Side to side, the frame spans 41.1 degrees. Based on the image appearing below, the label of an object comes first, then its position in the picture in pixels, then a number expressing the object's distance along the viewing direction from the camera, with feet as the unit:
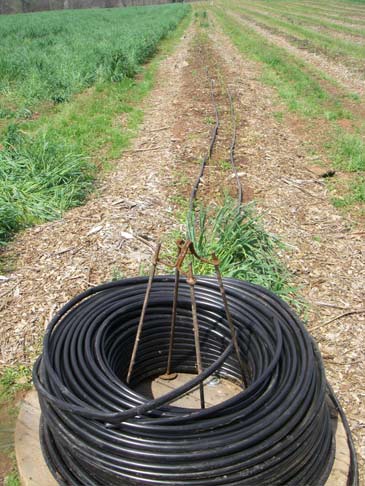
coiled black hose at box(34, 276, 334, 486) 7.12
